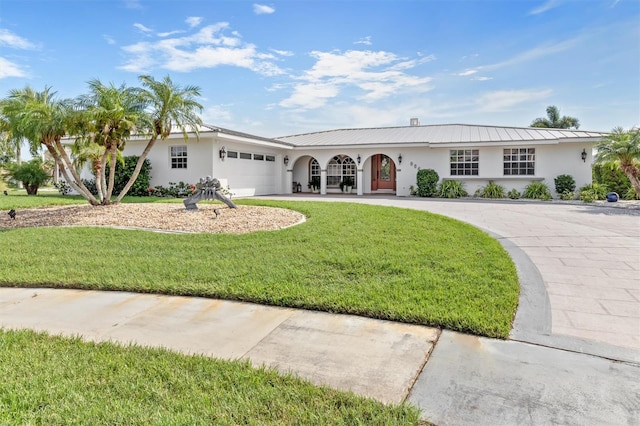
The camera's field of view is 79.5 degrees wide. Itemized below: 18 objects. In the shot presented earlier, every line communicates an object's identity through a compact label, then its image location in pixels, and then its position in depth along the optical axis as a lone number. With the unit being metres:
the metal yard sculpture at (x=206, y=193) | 11.39
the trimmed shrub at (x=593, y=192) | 17.03
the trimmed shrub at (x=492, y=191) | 19.14
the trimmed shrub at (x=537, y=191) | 18.27
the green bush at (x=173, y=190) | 18.31
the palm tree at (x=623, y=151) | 14.62
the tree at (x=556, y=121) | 37.25
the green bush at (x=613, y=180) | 18.67
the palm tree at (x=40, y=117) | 10.12
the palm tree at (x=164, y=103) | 11.69
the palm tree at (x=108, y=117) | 10.59
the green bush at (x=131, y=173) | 18.58
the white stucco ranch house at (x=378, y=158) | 18.11
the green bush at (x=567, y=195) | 17.67
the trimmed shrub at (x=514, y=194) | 18.78
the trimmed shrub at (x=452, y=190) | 19.65
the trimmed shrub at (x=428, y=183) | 20.14
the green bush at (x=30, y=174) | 19.28
